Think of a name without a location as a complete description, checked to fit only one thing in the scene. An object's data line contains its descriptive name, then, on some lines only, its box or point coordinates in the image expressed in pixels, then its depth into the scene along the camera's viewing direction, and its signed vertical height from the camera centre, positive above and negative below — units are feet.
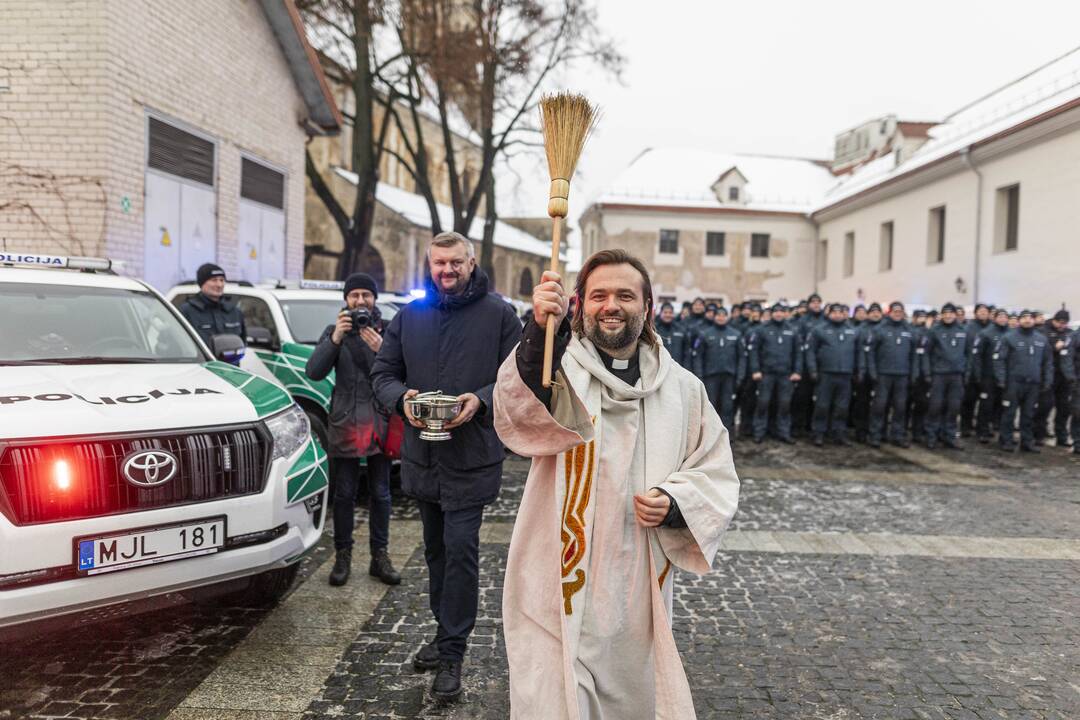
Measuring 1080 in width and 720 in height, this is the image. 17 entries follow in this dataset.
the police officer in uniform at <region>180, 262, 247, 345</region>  25.77 +0.64
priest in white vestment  8.18 -1.73
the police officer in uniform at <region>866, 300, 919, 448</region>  39.11 -1.06
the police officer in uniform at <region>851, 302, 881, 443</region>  39.83 -1.82
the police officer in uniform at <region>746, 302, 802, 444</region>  40.24 -1.06
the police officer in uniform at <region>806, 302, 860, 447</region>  39.52 -1.31
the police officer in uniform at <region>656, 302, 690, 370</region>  40.88 +0.38
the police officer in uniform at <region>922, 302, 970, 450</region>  38.75 -1.26
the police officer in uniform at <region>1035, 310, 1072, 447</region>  39.45 -2.16
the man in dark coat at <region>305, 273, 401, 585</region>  16.69 -1.87
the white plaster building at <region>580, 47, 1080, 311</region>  59.82 +15.28
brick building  31.04 +8.74
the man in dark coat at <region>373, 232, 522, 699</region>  12.09 -1.23
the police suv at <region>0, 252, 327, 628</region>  10.82 -2.12
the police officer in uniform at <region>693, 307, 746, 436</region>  40.29 -0.99
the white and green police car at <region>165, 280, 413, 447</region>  23.49 +0.19
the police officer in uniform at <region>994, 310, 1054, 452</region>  37.91 -0.92
